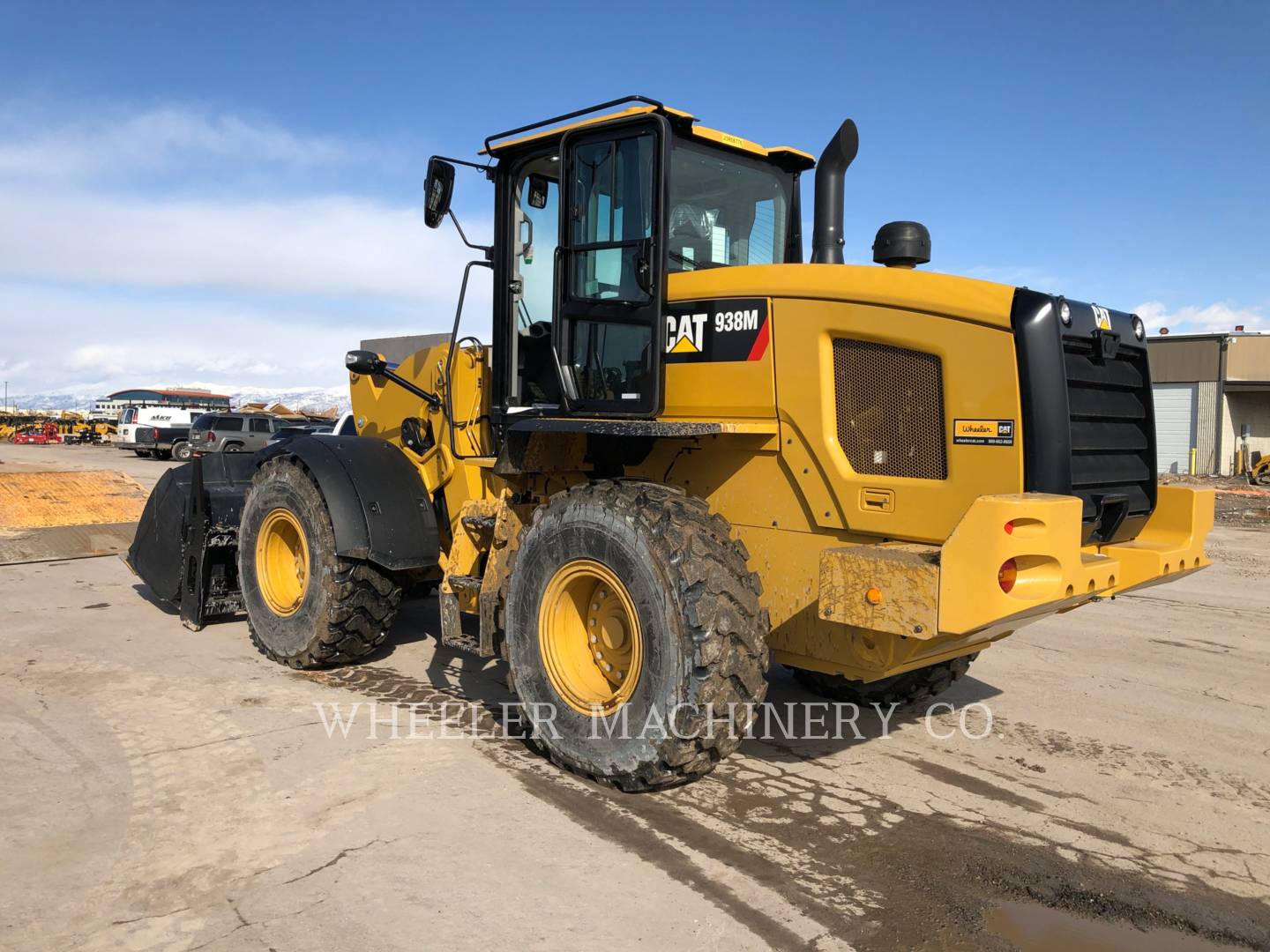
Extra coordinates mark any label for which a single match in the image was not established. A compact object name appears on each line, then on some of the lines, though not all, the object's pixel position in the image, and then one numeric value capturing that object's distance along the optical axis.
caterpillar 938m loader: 3.64
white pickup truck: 30.81
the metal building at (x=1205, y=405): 30.64
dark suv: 26.47
